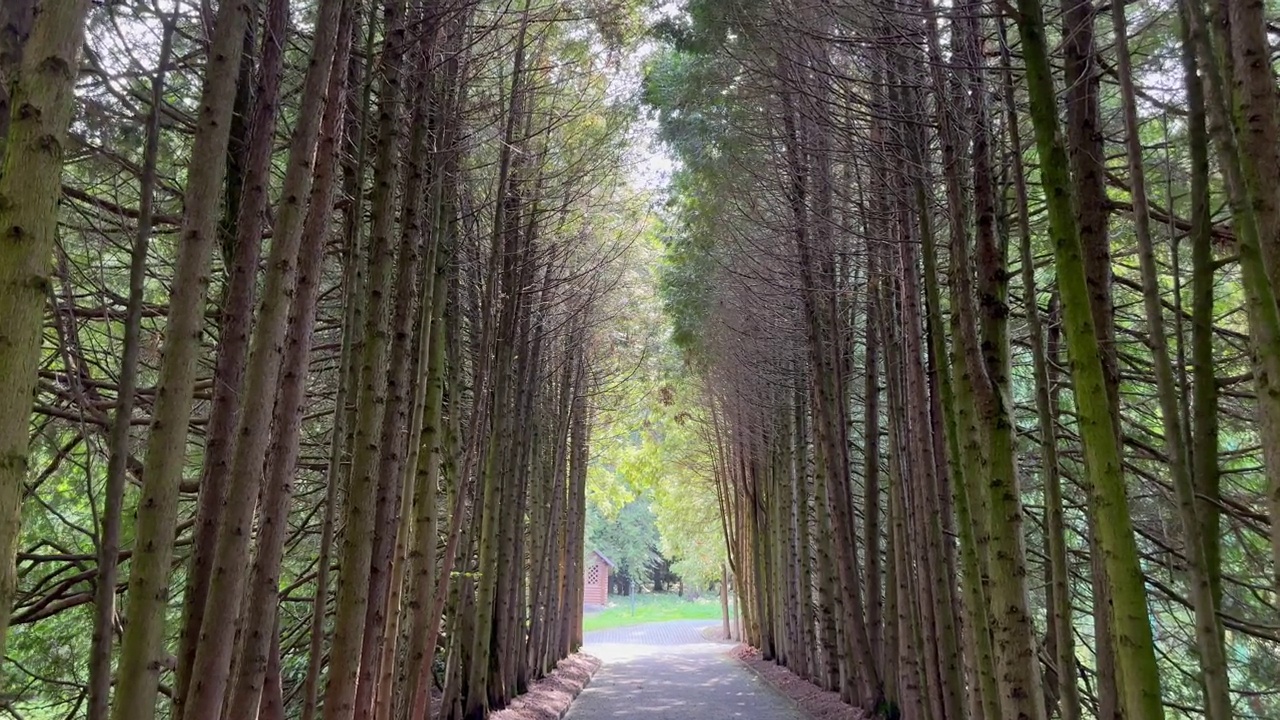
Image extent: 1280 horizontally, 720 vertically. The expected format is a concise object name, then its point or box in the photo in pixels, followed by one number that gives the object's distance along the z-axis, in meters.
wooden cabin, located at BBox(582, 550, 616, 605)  41.12
